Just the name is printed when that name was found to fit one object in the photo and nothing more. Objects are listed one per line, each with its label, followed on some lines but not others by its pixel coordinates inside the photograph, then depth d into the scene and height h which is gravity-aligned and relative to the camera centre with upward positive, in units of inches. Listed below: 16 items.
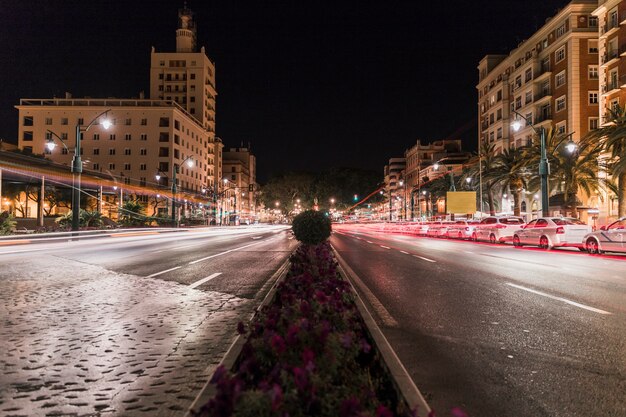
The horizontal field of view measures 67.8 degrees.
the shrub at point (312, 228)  741.3 -19.2
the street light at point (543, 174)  1181.1 +106.2
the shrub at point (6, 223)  1055.6 -16.0
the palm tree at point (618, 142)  1119.0 +185.1
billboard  1921.8 +56.8
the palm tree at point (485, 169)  2056.8 +222.1
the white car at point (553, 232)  874.1 -33.2
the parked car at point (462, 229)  1348.7 -40.4
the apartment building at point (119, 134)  3068.4 +548.3
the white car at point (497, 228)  1163.9 -33.2
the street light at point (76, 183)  1043.3 +75.5
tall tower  3806.6 +1130.1
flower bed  93.7 -38.2
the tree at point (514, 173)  1797.6 +168.3
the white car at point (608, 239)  722.2 -38.4
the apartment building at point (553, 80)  1947.6 +642.2
